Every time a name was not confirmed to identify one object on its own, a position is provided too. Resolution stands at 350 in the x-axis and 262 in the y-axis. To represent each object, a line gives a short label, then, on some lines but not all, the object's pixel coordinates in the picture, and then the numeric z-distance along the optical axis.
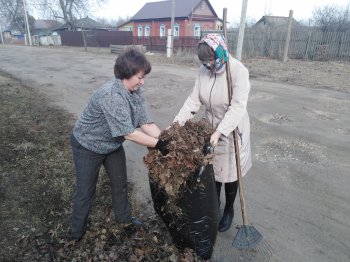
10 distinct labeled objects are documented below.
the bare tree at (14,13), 45.84
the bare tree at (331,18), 20.30
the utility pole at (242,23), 9.83
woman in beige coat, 2.34
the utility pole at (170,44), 18.00
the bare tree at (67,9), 38.08
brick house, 32.53
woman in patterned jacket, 2.11
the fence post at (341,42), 14.07
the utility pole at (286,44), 14.41
